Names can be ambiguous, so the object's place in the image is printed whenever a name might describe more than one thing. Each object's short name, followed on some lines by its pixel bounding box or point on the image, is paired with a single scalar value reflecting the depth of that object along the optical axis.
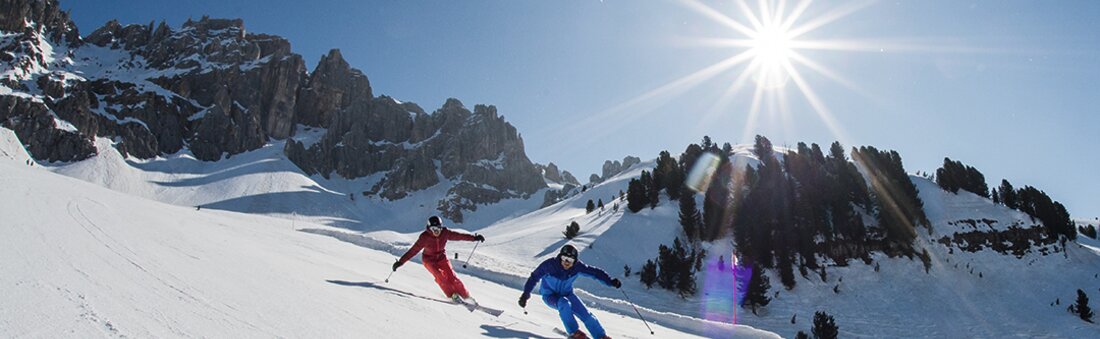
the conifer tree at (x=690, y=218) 43.06
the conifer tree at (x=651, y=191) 50.31
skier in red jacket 9.76
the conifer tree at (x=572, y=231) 41.50
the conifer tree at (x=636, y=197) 49.89
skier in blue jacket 7.75
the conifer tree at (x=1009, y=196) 48.51
